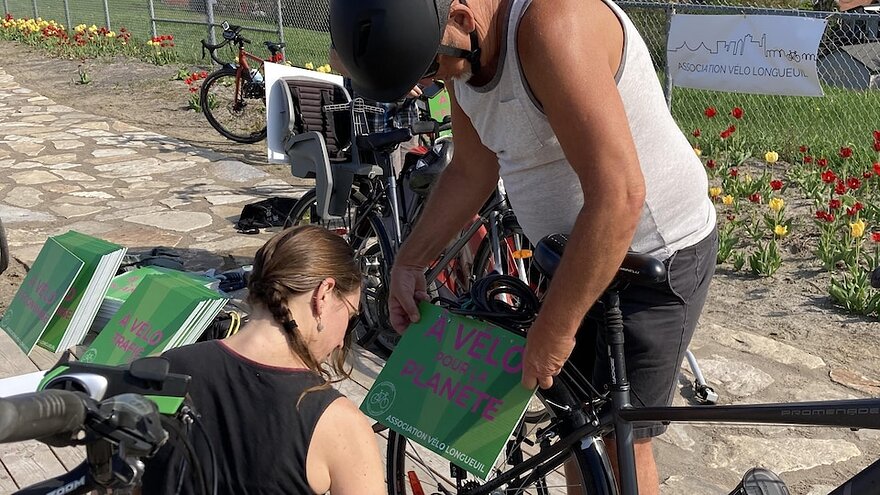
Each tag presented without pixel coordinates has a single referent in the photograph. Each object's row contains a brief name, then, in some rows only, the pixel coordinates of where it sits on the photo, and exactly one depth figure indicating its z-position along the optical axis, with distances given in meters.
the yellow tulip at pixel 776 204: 5.57
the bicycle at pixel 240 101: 9.82
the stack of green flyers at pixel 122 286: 3.66
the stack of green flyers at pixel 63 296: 3.43
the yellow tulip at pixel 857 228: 5.12
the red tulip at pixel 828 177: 5.39
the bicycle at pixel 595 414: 1.97
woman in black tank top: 1.88
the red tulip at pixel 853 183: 5.47
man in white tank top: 1.94
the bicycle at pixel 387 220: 4.07
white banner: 6.36
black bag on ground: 6.63
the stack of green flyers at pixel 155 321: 3.08
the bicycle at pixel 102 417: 0.96
